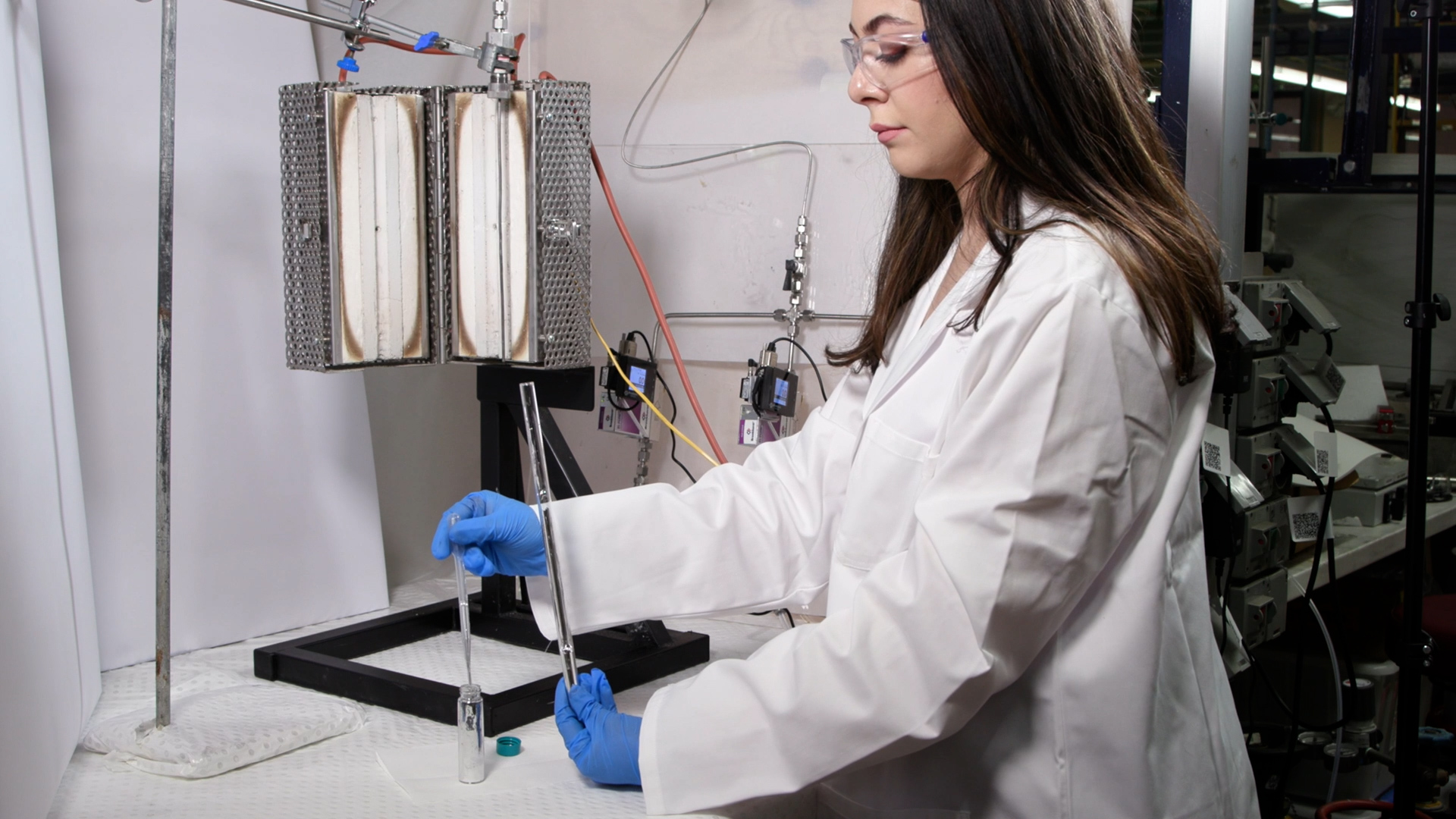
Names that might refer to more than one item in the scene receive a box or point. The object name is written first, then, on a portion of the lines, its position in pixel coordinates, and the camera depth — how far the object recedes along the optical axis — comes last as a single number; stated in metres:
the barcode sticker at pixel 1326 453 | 1.93
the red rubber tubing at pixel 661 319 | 1.64
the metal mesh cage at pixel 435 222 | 1.35
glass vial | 1.03
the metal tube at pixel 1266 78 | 2.47
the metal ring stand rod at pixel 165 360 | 1.09
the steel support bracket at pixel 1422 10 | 1.50
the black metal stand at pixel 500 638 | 1.24
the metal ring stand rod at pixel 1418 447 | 1.54
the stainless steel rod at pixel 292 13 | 1.28
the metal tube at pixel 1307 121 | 4.68
